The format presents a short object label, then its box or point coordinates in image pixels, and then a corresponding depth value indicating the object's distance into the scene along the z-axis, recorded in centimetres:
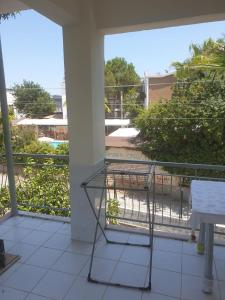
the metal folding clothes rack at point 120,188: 208
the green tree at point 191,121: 841
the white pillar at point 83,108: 242
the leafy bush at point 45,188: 460
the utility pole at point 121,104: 1225
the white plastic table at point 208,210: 173
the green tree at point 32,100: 1225
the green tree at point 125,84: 1201
